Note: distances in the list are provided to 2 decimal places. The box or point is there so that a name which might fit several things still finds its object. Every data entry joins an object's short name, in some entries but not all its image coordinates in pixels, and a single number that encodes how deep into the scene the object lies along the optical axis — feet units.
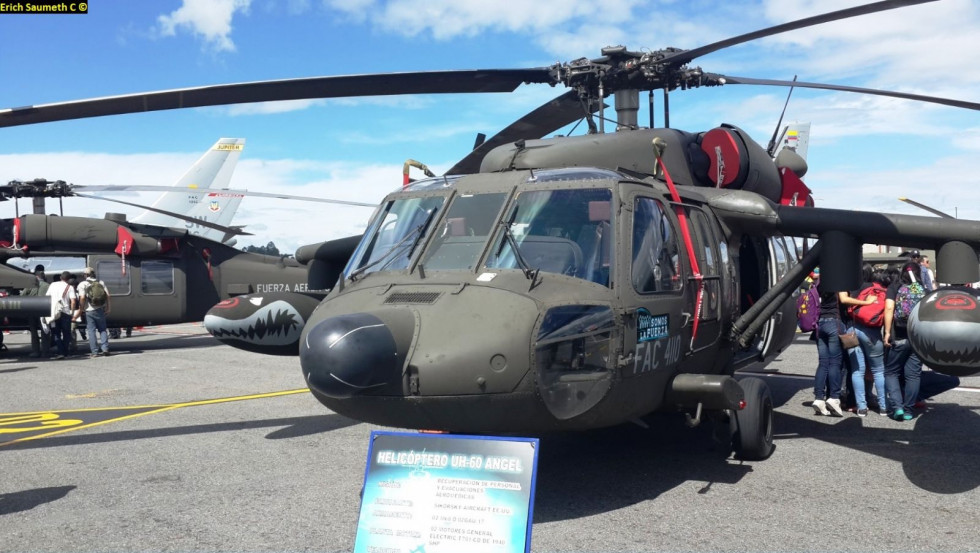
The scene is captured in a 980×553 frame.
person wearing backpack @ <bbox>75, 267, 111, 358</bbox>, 50.72
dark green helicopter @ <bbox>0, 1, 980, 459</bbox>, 15.24
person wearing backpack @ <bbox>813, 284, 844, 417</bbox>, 27.89
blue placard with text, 11.50
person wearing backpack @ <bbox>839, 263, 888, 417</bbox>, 27.22
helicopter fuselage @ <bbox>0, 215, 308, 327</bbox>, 52.80
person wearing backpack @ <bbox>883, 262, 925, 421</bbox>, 26.30
